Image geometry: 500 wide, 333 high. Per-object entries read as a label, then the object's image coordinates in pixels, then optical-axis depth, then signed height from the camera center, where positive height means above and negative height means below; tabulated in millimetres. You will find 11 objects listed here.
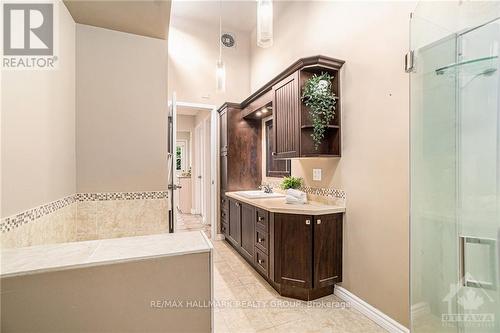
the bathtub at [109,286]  805 -415
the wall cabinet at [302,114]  2387 +511
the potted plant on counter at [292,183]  2988 -198
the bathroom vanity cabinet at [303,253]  2301 -810
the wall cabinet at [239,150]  3955 +262
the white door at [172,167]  2434 -9
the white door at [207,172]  5004 -115
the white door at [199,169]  5645 -68
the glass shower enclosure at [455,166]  1262 +3
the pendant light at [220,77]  2947 +1054
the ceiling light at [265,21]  1594 +926
